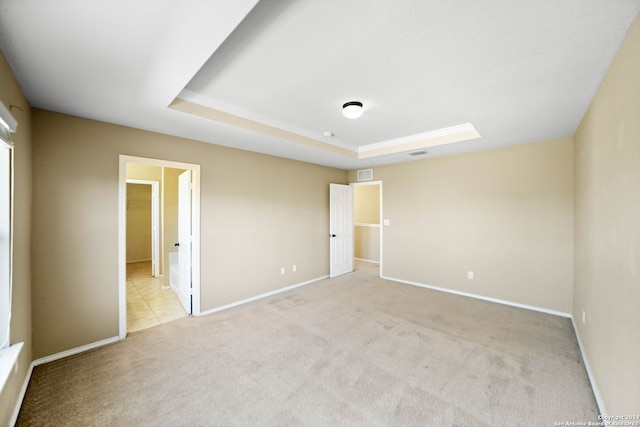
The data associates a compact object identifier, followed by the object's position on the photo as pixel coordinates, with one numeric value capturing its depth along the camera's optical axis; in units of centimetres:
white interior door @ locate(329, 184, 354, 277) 542
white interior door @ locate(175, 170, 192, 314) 355
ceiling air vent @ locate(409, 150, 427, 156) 401
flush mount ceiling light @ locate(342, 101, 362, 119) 256
